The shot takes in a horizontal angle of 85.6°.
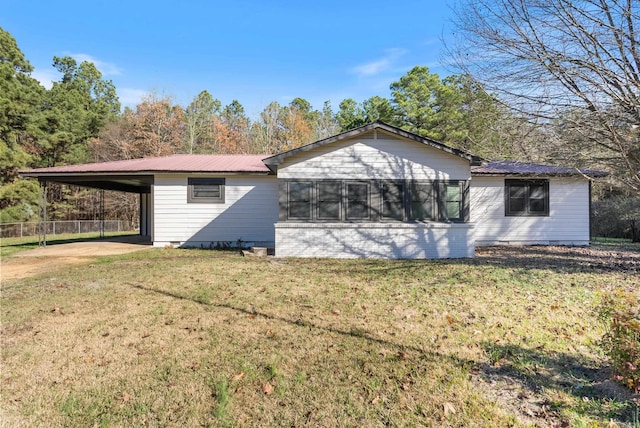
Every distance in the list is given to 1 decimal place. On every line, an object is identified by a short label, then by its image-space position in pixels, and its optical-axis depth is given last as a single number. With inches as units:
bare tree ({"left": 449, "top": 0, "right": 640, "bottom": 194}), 227.6
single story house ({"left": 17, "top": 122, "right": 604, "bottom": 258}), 422.6
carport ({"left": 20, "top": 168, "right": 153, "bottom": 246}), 502.8
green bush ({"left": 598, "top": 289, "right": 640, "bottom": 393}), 119.9
